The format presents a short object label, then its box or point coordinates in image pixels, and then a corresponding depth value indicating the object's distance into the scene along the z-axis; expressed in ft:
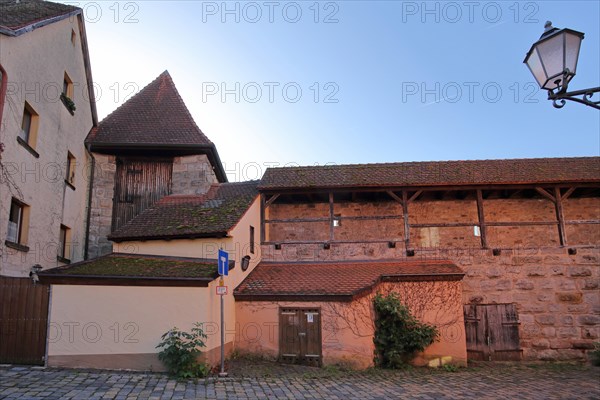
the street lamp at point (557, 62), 13.60
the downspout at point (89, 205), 45.78
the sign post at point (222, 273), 28.38
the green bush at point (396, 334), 34.78
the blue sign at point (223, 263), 28.45
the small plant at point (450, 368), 35.37
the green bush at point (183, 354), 27.25
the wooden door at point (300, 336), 34.09
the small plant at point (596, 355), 39.22
